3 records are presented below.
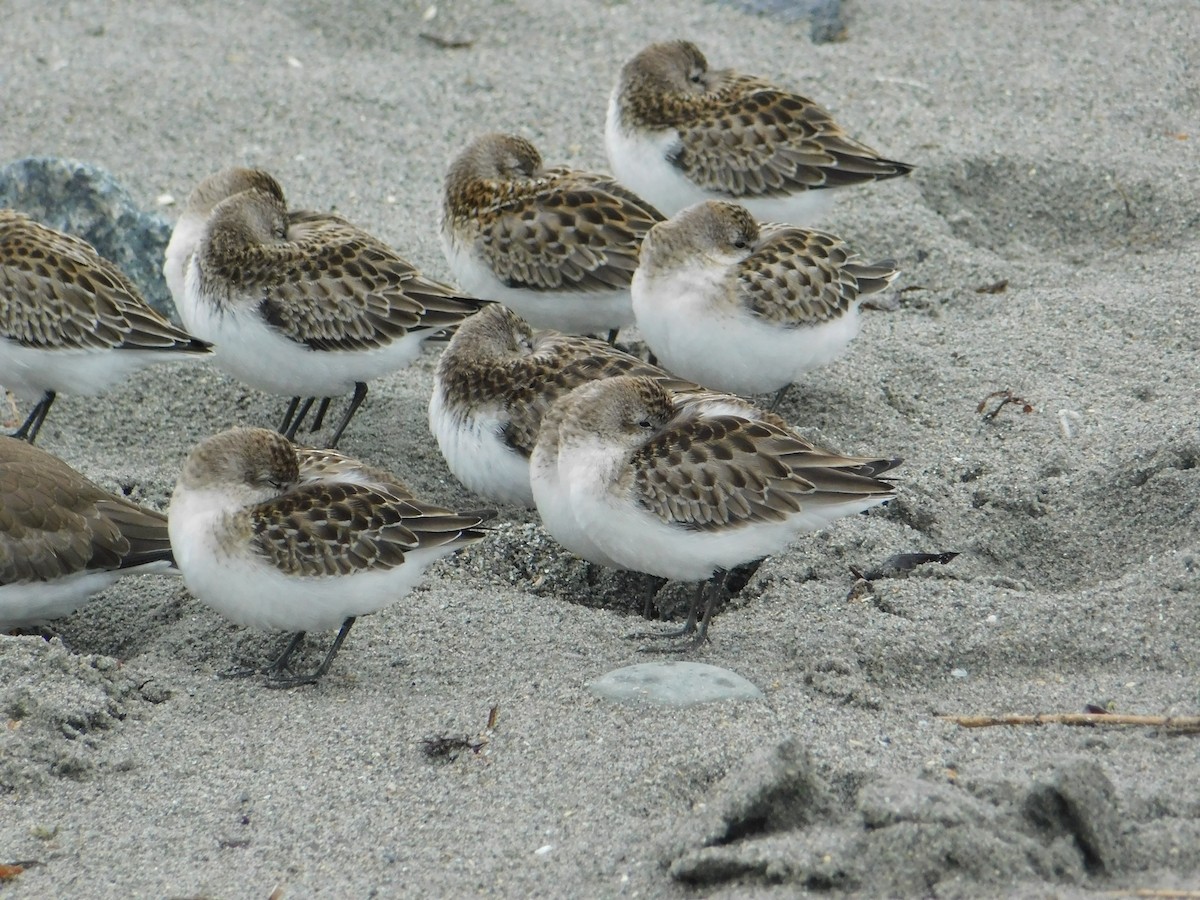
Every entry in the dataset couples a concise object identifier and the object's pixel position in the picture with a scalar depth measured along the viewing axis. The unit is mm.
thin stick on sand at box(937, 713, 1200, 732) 9023
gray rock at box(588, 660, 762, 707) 9836
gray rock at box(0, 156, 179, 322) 16156
